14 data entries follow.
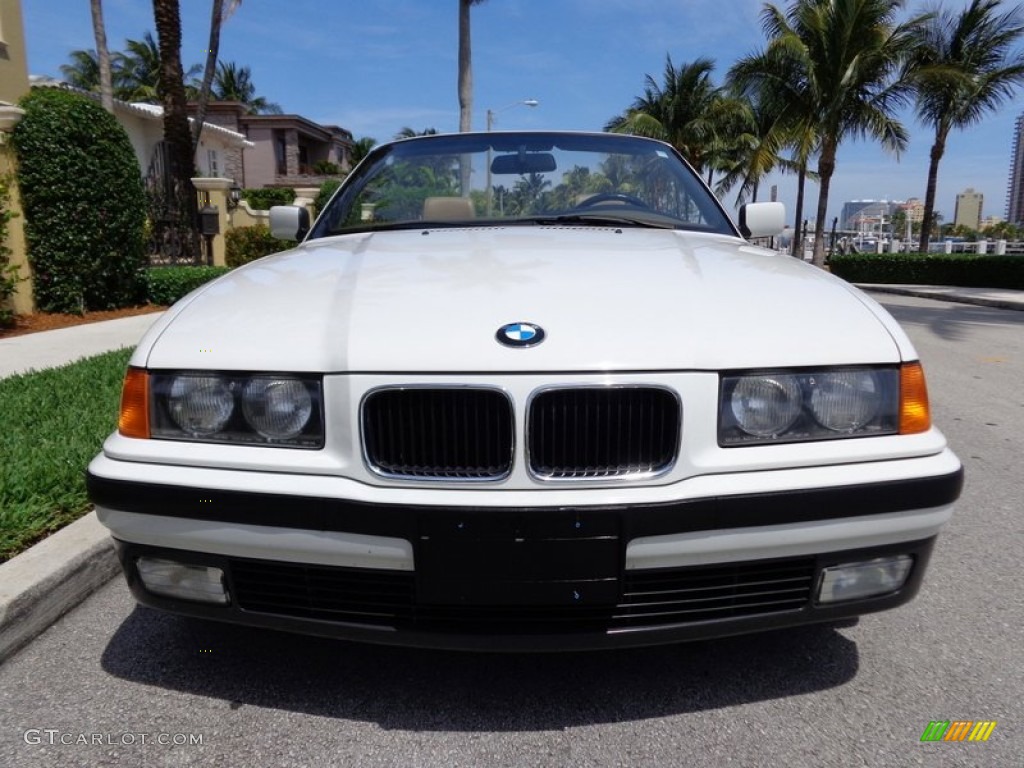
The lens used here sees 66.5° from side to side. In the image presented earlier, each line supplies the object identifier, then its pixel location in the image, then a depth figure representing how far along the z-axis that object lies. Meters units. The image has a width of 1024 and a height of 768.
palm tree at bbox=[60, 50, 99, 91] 47.66
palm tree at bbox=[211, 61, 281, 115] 57.06
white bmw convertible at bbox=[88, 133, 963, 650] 1.73
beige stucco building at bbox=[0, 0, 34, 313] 8.31
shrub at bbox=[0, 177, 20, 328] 8.08
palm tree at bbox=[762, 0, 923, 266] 22.16
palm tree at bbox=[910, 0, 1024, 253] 22.50
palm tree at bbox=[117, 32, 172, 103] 46.41
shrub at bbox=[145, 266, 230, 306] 10.79
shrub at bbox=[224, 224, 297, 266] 15.50
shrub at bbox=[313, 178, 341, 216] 23.51
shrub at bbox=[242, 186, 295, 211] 28.06
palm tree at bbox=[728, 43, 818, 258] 23.27
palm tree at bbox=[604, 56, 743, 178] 34.25
